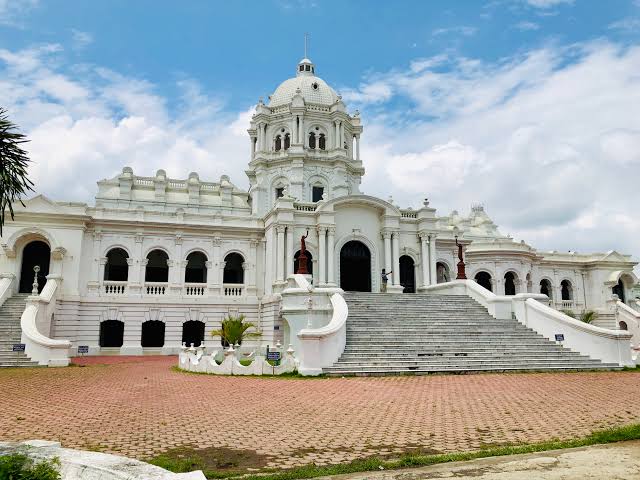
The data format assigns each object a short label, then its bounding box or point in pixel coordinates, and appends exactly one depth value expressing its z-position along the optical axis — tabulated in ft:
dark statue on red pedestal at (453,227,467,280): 90.27
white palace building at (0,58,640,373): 70.33
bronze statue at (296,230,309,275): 79.66
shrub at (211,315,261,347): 74.42
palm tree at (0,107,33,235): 37.99
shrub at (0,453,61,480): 14.30
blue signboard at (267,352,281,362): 55.72
